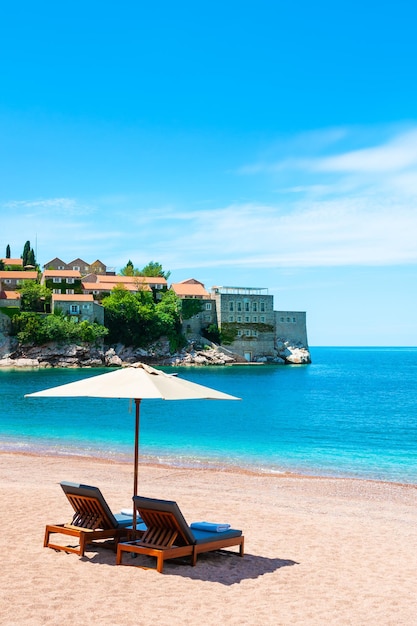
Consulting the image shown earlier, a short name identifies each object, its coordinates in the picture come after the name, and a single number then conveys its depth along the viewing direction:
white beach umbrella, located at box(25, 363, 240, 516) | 8.02
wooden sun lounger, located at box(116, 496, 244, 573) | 7.71
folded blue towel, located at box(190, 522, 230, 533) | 8.57
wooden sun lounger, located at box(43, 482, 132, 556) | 8.30
